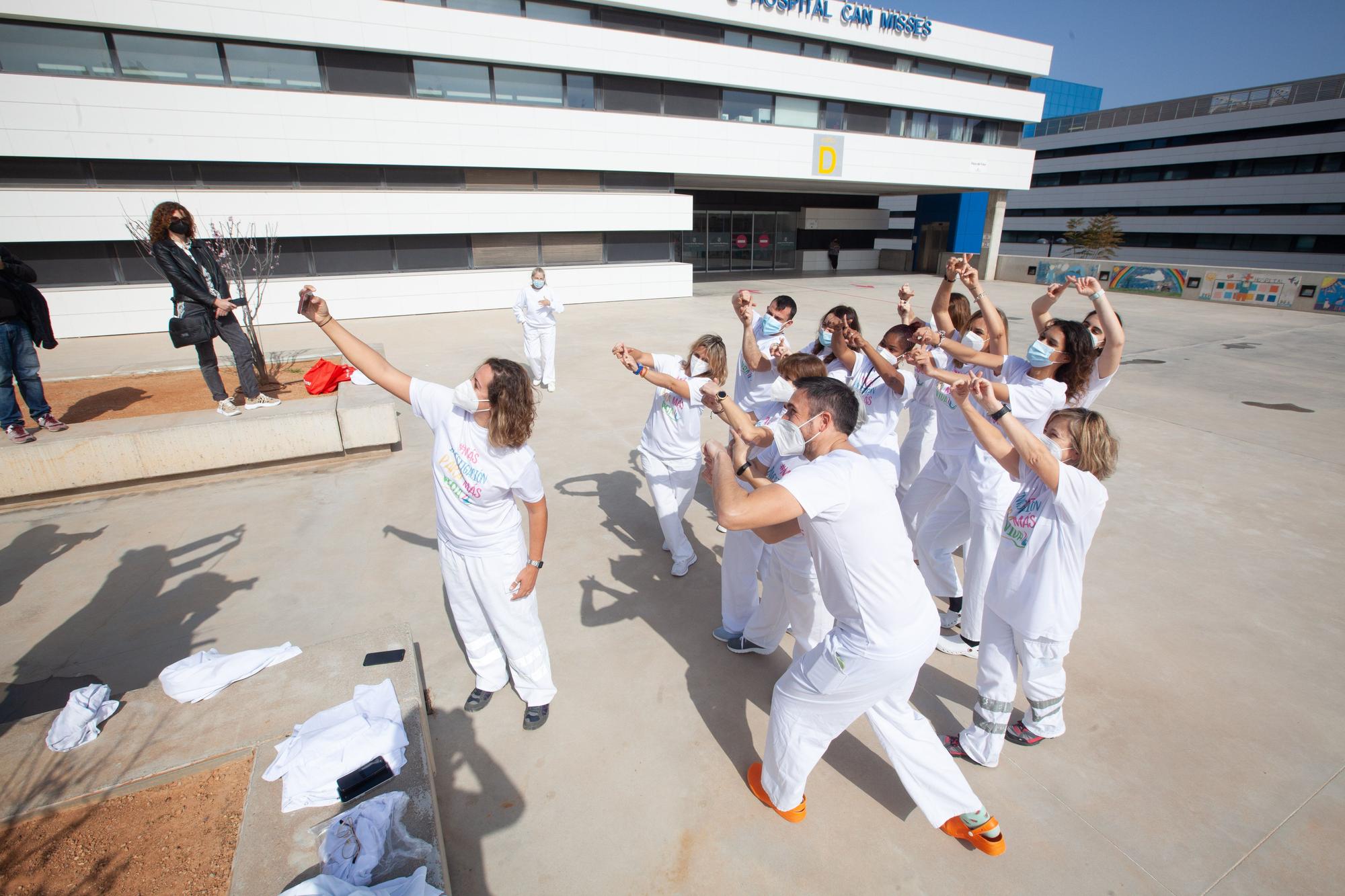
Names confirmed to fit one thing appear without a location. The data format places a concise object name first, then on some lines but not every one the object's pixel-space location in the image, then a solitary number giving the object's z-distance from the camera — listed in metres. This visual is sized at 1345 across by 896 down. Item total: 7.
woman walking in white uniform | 9.19
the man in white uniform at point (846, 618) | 2.23
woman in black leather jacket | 5.81
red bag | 7.74
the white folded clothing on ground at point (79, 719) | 2.65
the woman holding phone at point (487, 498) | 2.81
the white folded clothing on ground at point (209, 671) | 2.93
